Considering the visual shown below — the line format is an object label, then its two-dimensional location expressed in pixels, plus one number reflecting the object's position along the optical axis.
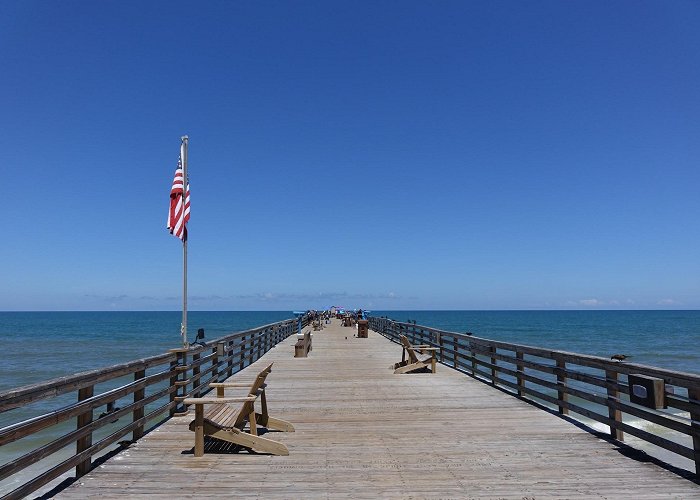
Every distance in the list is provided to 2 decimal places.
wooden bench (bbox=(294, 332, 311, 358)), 16.86
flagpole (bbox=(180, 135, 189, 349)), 8.55
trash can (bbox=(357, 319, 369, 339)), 26.84
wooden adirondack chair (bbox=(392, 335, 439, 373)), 12.69
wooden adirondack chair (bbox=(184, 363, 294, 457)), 5.66
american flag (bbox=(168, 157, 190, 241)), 9.22
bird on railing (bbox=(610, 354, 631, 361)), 6.50
